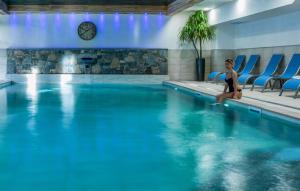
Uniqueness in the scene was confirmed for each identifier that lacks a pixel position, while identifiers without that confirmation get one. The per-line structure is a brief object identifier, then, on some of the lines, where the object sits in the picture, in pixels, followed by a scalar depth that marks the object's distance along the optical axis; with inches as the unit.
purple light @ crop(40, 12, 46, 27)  550.0
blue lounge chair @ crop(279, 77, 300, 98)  296.9
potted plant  514.5
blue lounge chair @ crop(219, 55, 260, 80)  431.3
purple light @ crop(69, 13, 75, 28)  550.9
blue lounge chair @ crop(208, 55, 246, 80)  467.6
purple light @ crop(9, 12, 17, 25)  546.7
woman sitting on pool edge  305.4
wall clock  549.0
